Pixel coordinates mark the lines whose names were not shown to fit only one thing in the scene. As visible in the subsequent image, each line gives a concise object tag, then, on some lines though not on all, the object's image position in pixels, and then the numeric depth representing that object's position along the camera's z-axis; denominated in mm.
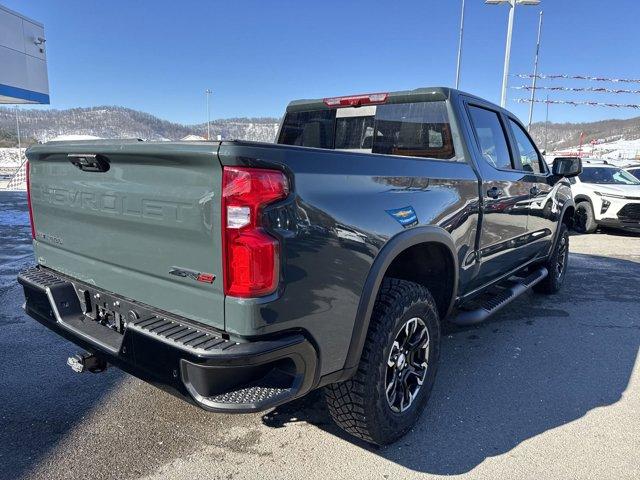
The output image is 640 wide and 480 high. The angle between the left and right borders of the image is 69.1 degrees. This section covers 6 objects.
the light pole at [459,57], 20469
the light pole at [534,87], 26703
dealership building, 17438
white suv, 9617
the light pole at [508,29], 14652
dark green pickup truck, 1752
